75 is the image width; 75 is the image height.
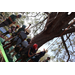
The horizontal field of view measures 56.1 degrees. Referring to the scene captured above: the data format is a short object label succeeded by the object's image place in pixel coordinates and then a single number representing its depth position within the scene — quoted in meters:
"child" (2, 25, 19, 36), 4.44
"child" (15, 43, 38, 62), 3.46
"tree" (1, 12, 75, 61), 3.83
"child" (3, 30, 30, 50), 3.51
